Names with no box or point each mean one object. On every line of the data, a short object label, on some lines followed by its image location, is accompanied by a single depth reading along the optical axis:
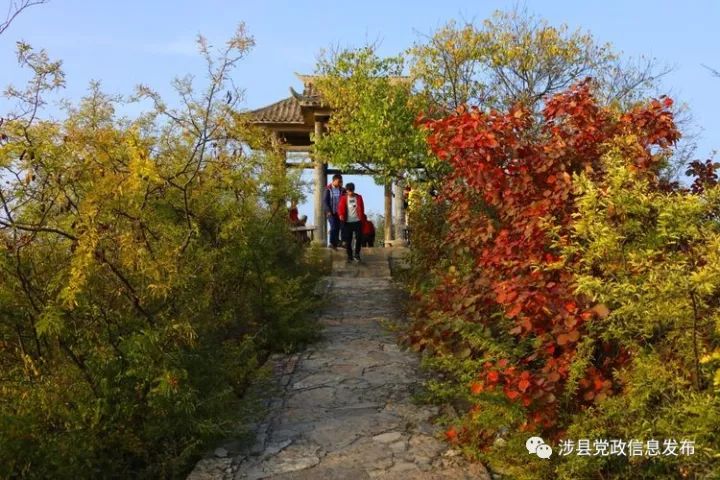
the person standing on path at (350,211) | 11.28
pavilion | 15.19
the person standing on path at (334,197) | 11.92
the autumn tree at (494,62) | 13.81
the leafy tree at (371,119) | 13.02
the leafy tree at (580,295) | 2.98
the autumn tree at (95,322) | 3.51
